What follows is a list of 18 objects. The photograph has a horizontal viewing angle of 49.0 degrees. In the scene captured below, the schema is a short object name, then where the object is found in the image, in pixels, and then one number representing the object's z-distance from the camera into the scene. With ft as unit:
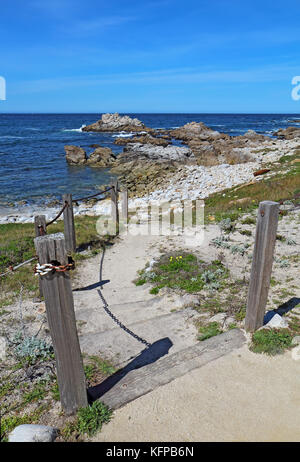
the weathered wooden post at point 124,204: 44.23
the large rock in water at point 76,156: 116.37
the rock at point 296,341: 15.01
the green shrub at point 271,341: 14.71
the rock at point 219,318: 17.54
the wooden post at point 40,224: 20.41
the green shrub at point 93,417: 10.98
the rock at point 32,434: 10.16
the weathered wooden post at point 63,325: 9.78
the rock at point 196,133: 186.91
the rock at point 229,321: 16.97
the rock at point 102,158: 115.65
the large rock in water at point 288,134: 175.73
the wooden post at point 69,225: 30.22
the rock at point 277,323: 16.05
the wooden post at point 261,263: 14.25
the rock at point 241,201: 46.69
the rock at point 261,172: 70.48
